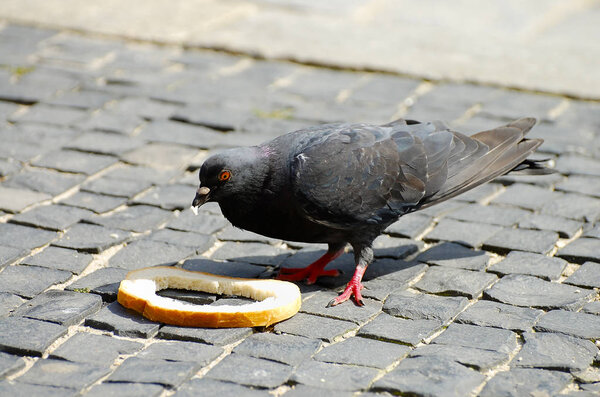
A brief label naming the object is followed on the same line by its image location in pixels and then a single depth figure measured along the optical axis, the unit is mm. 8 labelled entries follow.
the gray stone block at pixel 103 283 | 9359
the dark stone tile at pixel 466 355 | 8086
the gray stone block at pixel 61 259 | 9961
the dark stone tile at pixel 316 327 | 8711
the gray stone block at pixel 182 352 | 8095
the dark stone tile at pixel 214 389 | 7559
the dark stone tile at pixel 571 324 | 8719
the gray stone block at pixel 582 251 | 10391
